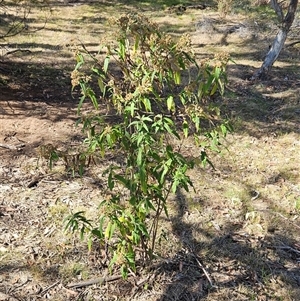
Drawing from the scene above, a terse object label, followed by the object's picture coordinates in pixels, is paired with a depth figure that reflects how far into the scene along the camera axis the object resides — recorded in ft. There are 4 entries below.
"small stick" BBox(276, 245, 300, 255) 10.70
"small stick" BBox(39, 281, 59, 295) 9.24
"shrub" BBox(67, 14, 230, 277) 7.01
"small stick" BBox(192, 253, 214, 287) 9.56
